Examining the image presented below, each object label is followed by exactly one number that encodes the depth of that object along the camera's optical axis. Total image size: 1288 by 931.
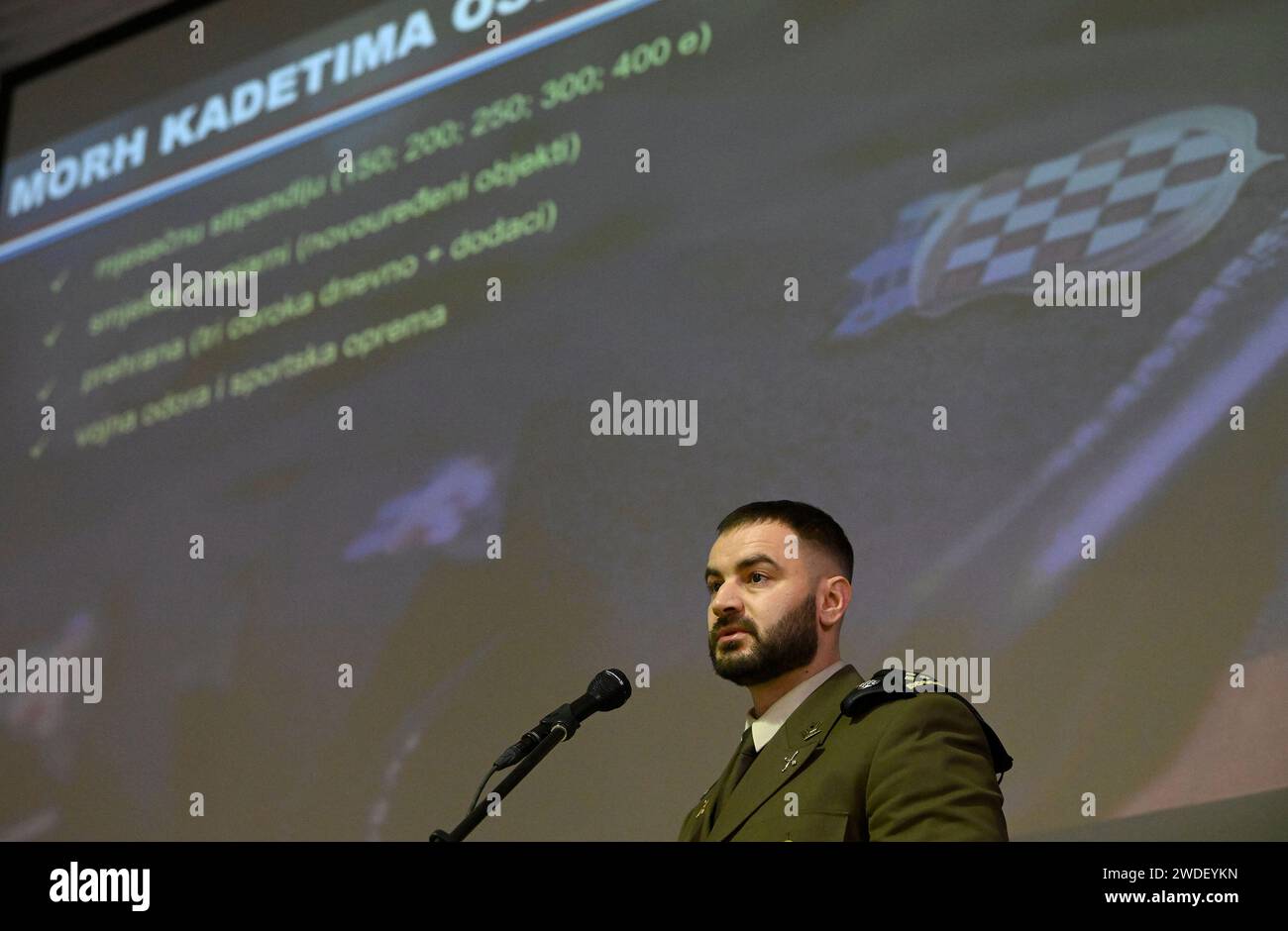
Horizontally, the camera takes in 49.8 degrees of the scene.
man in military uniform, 1.90
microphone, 2.11
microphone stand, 2.04
